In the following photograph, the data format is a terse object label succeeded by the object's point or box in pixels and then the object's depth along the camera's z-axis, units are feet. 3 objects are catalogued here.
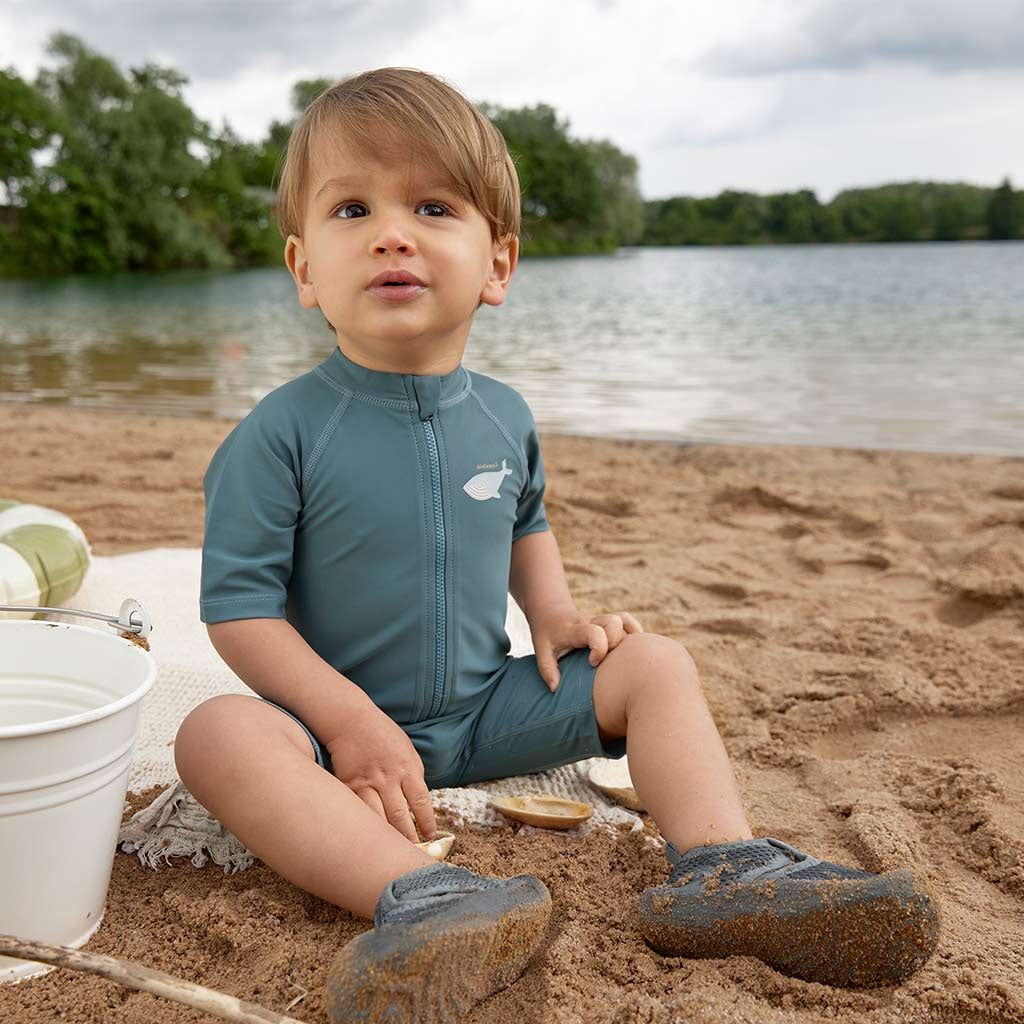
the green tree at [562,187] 185.06
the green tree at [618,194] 193.98
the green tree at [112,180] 101.40
